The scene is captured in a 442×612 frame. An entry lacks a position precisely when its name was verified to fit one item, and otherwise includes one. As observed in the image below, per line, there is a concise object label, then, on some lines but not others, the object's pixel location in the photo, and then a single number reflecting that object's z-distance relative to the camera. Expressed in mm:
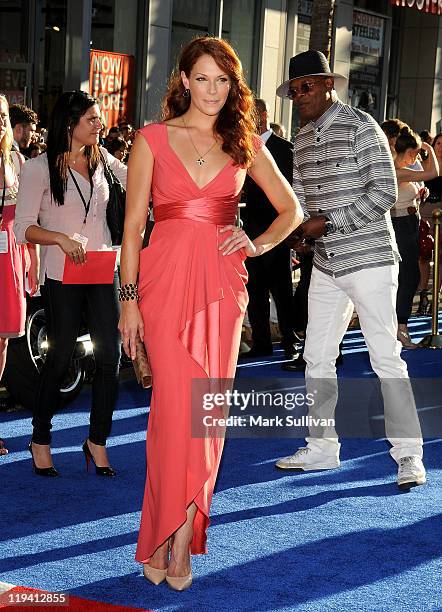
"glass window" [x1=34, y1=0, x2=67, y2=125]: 17766
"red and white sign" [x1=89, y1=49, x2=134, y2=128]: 18125
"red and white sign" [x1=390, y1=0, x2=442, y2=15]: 22312
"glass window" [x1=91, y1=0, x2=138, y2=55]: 18062
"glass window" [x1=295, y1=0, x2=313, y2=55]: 22734
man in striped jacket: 6570
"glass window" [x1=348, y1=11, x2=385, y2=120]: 25031
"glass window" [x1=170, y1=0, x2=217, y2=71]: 19578
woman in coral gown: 4820
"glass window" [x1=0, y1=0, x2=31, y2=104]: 17656
